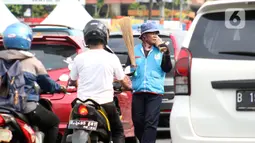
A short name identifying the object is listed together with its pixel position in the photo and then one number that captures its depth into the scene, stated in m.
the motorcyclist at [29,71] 9.69
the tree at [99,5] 124.17
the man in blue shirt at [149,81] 12.45
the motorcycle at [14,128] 9.02
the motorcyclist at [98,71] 9.99
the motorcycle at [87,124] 9.35
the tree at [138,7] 129.88
